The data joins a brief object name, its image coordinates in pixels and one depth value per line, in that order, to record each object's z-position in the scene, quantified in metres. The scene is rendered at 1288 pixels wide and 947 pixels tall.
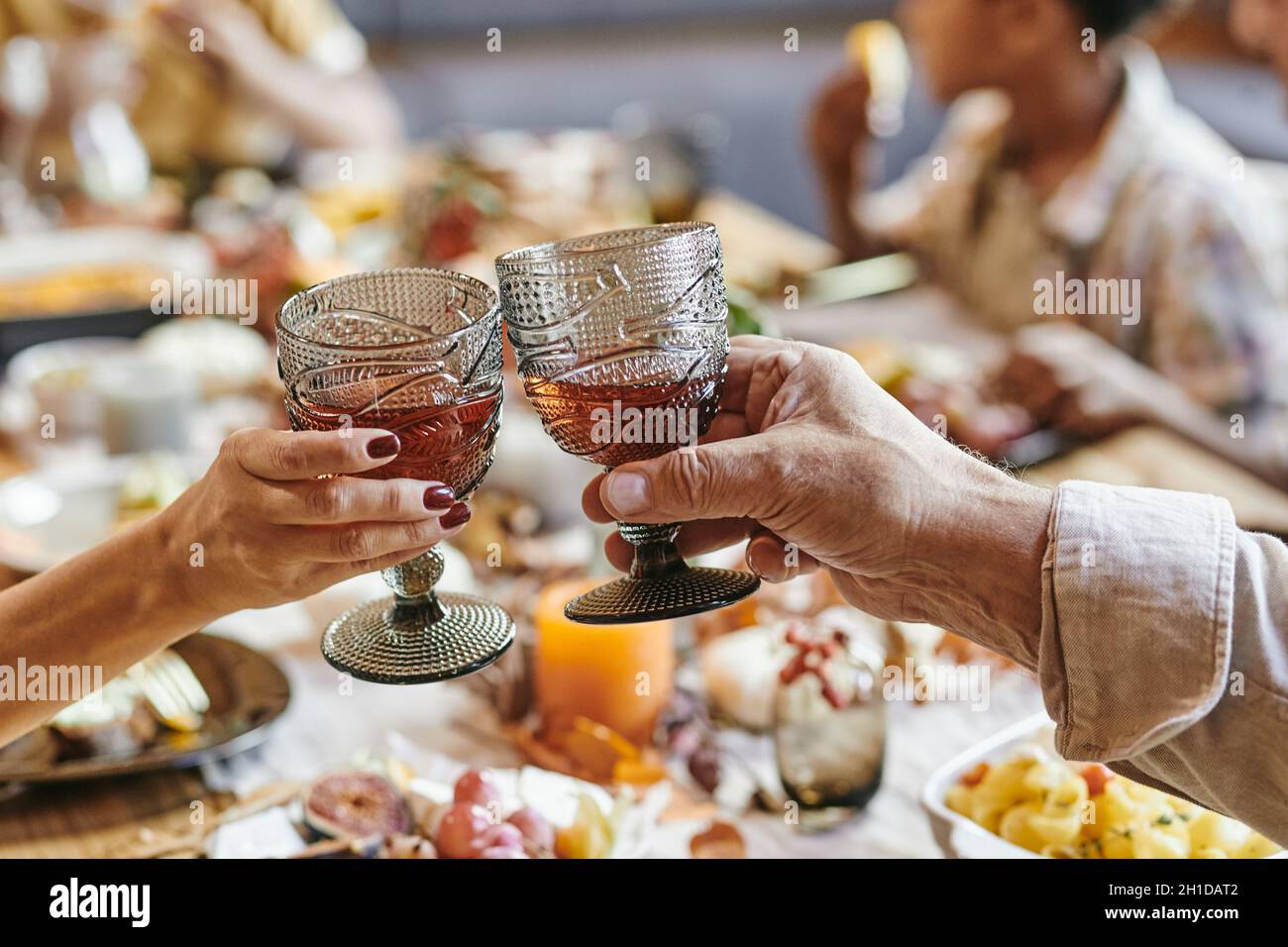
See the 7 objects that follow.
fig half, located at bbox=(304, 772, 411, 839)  0.96
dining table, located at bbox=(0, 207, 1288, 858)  1.00
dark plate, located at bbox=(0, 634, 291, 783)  1.04
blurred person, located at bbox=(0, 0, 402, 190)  3.68
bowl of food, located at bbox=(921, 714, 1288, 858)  0.90
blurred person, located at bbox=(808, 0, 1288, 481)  1.76
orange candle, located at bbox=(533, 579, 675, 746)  1.12
